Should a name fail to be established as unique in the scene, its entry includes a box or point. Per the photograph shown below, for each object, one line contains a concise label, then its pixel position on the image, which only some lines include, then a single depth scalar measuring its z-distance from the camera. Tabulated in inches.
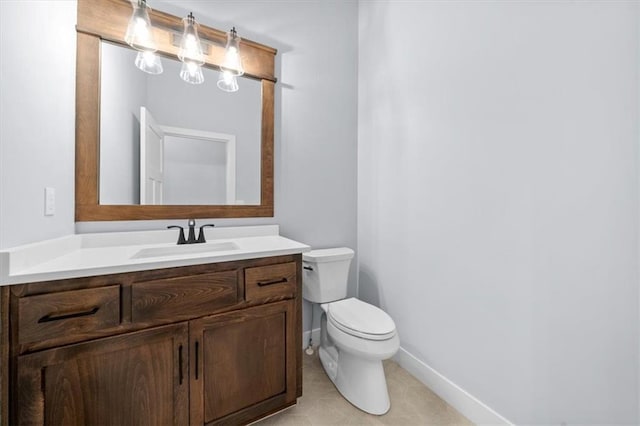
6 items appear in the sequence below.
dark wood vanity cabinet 33.8
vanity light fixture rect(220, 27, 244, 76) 64.0
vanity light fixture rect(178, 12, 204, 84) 57.8
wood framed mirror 52.6
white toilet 54.2
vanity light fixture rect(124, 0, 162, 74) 51.6
